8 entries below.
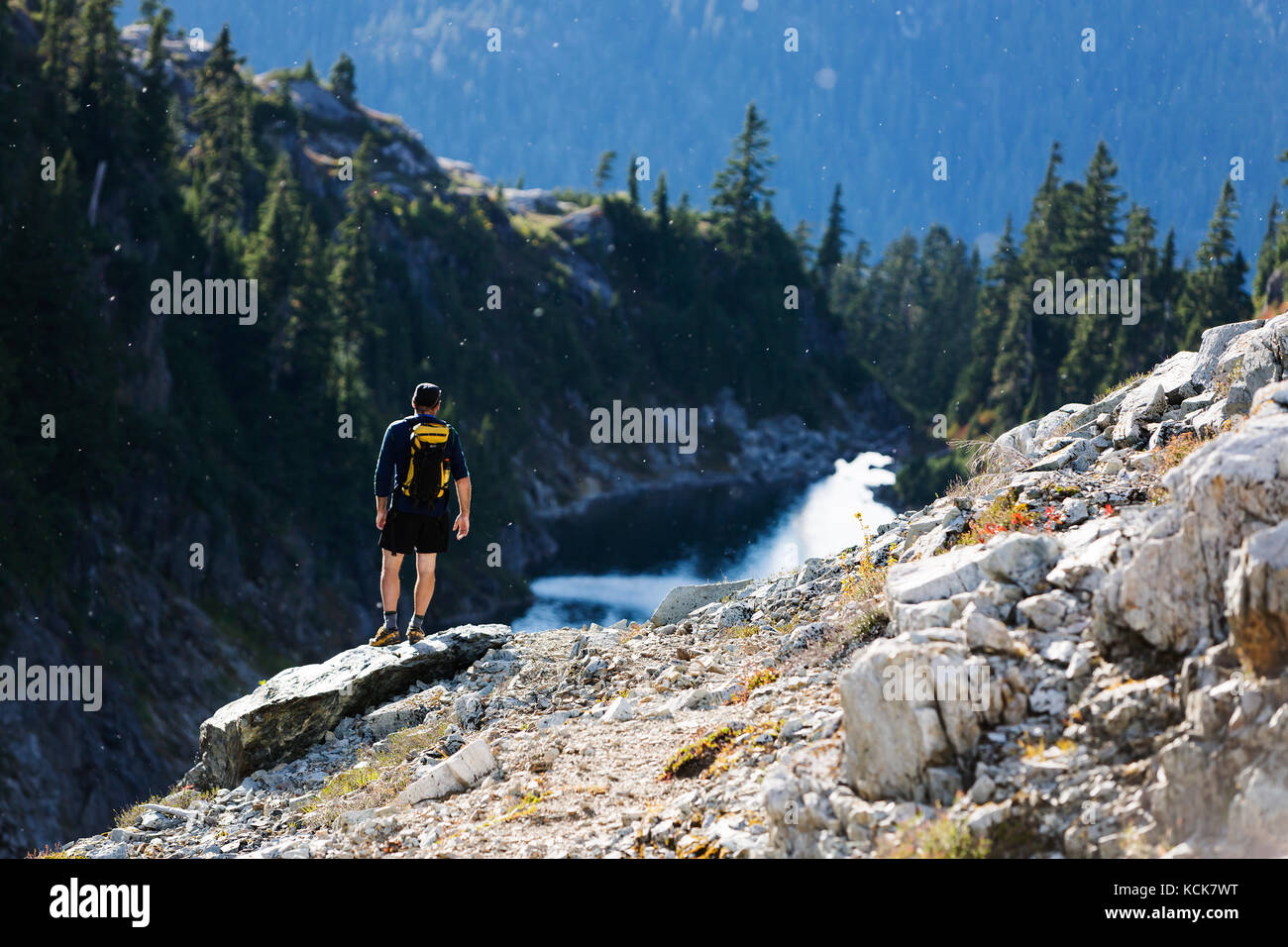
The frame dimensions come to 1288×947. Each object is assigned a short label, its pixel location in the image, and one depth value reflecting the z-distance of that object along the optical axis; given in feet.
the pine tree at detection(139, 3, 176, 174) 190.60
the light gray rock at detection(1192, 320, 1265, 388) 37.55
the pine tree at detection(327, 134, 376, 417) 206.80
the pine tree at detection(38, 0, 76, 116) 177.99
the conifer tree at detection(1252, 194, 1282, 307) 236.02
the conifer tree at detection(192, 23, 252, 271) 199.21
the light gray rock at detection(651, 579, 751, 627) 45.06
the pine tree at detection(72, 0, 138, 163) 180.86
